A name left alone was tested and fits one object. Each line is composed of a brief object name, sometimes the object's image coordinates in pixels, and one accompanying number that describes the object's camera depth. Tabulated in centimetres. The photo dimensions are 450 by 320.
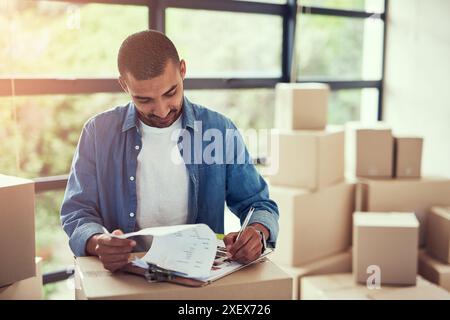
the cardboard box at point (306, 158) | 266
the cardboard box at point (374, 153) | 293
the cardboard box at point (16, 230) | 141
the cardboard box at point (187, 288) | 99
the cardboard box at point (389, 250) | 248
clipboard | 102
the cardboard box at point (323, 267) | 266
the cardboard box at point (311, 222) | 266
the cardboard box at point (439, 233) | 280
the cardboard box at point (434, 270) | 270
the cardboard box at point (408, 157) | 296
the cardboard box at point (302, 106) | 277
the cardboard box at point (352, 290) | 240
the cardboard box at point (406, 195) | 289
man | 137
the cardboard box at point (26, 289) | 146
